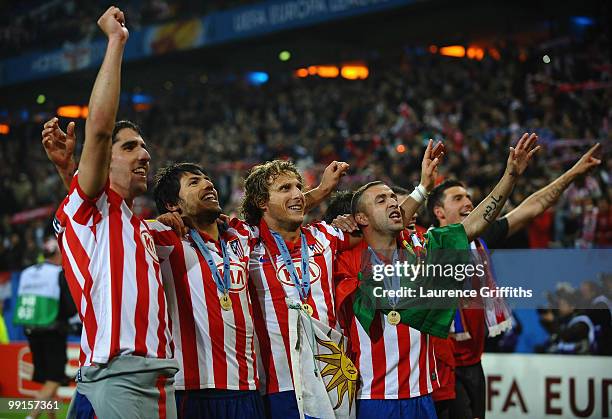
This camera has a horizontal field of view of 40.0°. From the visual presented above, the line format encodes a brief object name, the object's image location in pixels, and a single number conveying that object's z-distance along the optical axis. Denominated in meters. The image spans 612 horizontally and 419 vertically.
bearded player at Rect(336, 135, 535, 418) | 4.60
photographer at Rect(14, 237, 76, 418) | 9.26
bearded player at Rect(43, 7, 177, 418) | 3.46
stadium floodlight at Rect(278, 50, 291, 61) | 23.84
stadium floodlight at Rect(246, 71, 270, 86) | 24.55
